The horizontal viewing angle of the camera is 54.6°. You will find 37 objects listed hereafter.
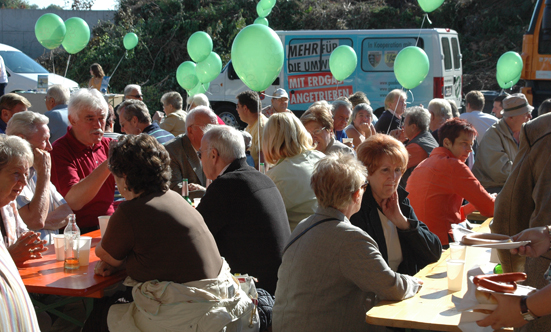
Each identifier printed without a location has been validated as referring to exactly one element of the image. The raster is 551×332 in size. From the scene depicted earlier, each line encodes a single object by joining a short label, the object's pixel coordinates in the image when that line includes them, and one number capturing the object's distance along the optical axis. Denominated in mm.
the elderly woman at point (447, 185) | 3658
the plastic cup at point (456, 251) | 2643
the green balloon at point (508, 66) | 9016
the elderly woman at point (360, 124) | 6137
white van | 10422
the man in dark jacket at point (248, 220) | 2910
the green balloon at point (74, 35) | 8391
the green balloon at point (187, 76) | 8727
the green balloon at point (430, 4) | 7496
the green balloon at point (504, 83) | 9109
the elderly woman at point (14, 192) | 2406
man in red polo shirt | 3588
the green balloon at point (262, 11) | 10094
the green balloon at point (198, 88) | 9081
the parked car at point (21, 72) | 11227
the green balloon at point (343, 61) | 8656
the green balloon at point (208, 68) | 8453
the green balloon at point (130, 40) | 13070
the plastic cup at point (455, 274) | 2428
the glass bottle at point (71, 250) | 2746
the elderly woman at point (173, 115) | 6582
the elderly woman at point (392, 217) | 2725
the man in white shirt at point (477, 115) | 6453
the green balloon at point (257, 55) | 4547
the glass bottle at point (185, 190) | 3730
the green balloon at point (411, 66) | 7258
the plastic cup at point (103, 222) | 2984
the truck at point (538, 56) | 10312
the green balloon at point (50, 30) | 7891
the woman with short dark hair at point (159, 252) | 2369
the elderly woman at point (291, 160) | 3465
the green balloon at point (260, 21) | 9762
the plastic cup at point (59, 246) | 2869
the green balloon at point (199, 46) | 8461
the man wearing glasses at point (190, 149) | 4367
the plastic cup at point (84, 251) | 2785
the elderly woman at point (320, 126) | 4664
